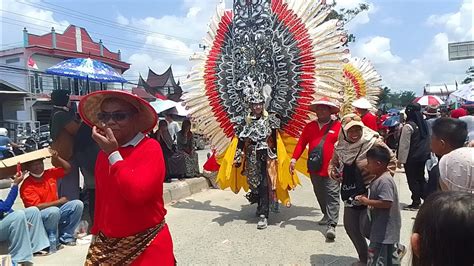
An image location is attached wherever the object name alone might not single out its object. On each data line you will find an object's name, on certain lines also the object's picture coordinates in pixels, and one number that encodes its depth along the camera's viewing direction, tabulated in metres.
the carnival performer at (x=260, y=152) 5.05
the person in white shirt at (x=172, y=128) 8.52
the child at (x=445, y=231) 1.02
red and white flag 25.53
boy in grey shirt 3.06
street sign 30.02
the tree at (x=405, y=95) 80.16
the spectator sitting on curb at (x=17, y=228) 3.73
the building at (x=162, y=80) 32.80
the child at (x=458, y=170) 1.82
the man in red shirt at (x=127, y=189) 2.03
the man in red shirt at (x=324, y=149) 4.63
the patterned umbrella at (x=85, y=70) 6.42
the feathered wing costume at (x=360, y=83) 8.10
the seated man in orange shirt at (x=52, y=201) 4.20
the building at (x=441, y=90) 26.89
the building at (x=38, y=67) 20.62
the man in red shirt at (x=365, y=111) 7.24
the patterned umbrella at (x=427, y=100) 12.29
